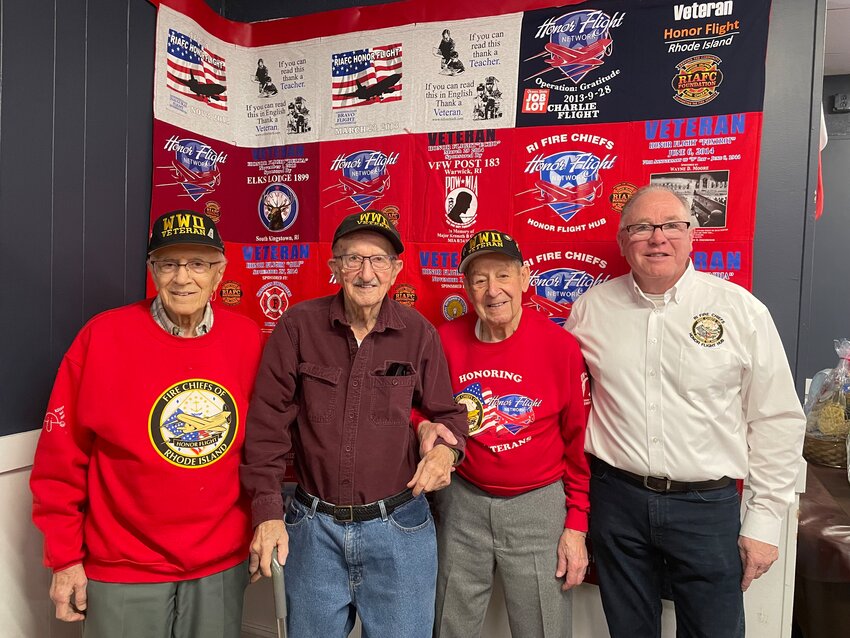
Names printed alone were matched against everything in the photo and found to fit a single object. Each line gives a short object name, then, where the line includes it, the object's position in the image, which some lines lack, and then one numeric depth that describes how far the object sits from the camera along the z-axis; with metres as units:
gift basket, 2.47
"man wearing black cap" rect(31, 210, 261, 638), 1.44
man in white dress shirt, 1.63
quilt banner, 1.91
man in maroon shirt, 1.50
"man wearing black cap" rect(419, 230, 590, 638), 1.68
